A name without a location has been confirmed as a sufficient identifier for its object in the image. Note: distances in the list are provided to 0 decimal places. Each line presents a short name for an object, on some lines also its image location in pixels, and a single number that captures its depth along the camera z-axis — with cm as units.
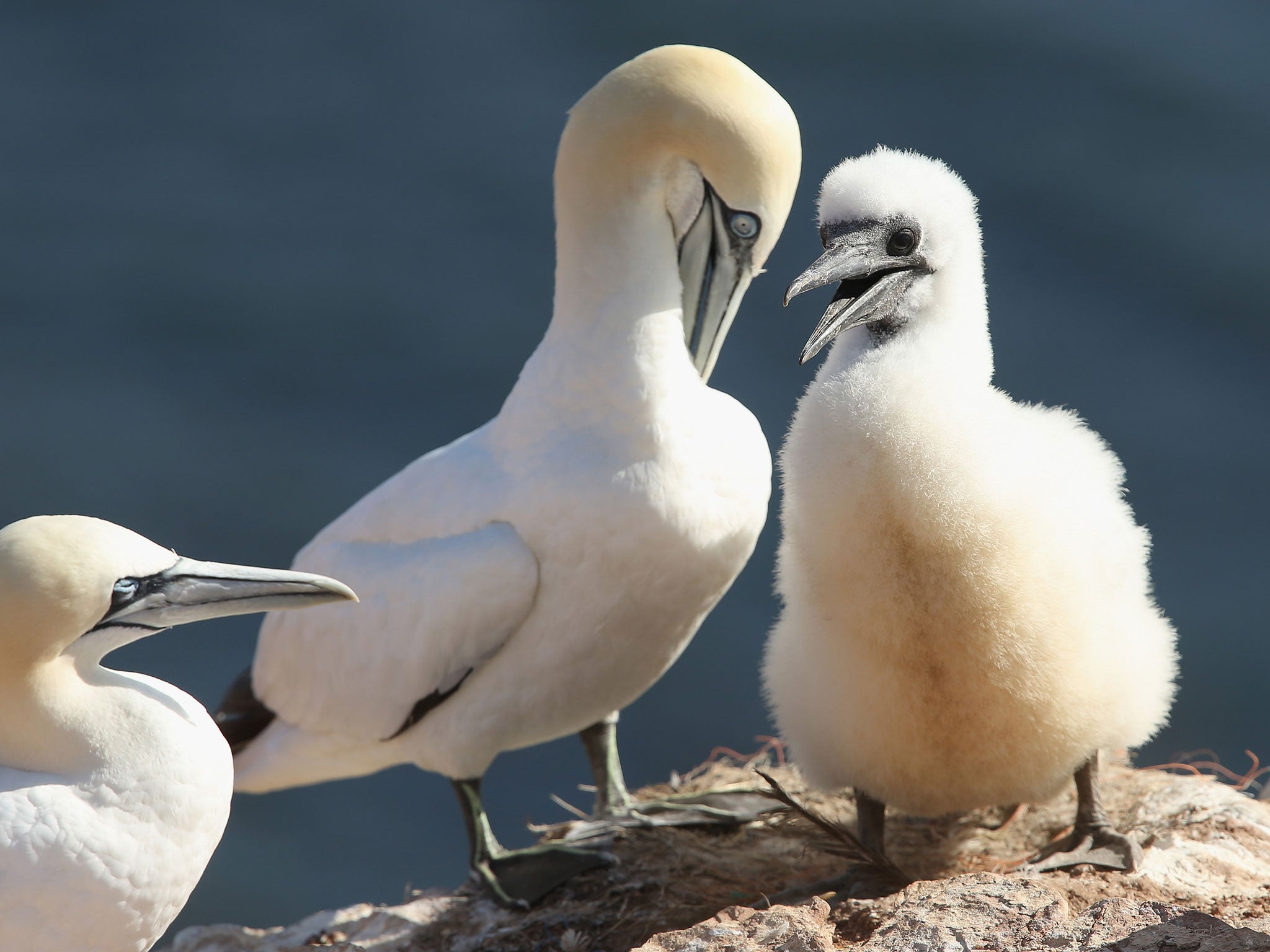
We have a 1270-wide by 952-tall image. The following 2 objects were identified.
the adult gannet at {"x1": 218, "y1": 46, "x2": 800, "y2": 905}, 690
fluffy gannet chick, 645
